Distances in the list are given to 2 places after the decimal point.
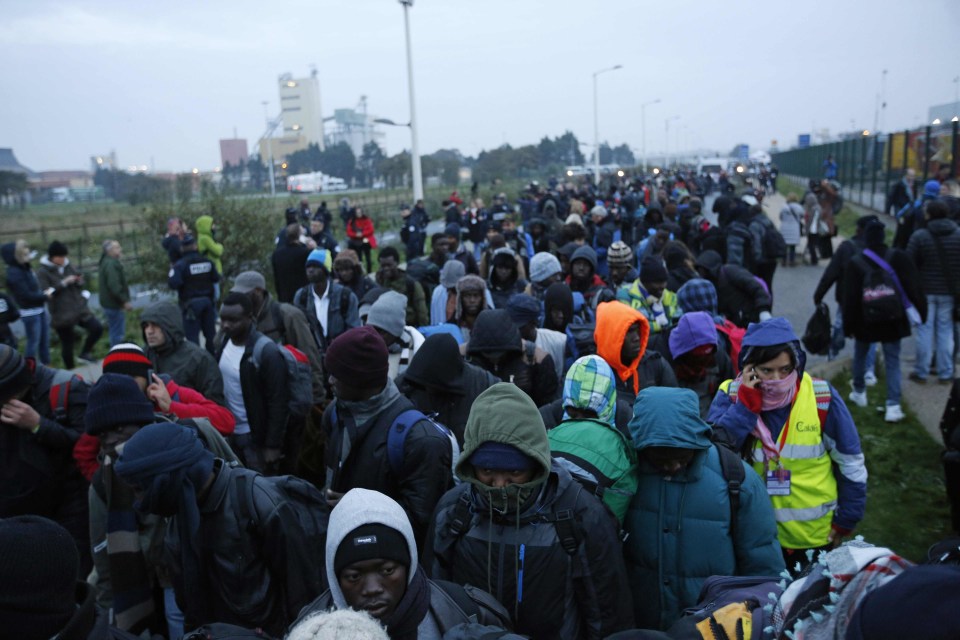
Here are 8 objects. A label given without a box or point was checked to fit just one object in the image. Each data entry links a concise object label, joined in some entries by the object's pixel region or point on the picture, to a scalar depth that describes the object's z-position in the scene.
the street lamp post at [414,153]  19.72
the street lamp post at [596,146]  43.38
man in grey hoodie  2.17
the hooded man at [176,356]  4.76
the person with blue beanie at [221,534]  2.68
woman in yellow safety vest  3.28
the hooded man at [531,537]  2.56
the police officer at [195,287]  9.38
